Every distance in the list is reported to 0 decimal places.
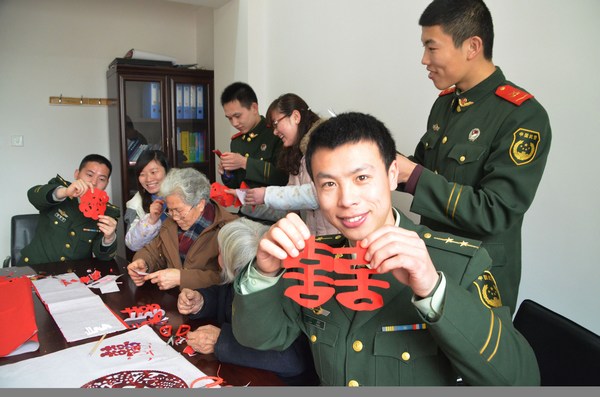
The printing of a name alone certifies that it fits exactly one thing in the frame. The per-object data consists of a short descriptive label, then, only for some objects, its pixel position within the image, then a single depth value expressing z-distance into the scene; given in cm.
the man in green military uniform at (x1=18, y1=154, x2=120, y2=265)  281
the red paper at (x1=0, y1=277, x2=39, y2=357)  147
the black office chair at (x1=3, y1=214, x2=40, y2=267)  318
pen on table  146
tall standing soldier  147
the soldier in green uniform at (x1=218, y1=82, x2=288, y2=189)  288
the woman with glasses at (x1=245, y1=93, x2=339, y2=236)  234
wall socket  463
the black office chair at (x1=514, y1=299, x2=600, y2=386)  110
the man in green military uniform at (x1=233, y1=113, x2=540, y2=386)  94
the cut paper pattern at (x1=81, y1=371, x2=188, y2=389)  125
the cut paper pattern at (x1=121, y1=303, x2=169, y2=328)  170
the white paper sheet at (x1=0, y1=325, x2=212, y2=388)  127
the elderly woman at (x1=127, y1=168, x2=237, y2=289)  223
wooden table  133
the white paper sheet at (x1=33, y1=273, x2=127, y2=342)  163
